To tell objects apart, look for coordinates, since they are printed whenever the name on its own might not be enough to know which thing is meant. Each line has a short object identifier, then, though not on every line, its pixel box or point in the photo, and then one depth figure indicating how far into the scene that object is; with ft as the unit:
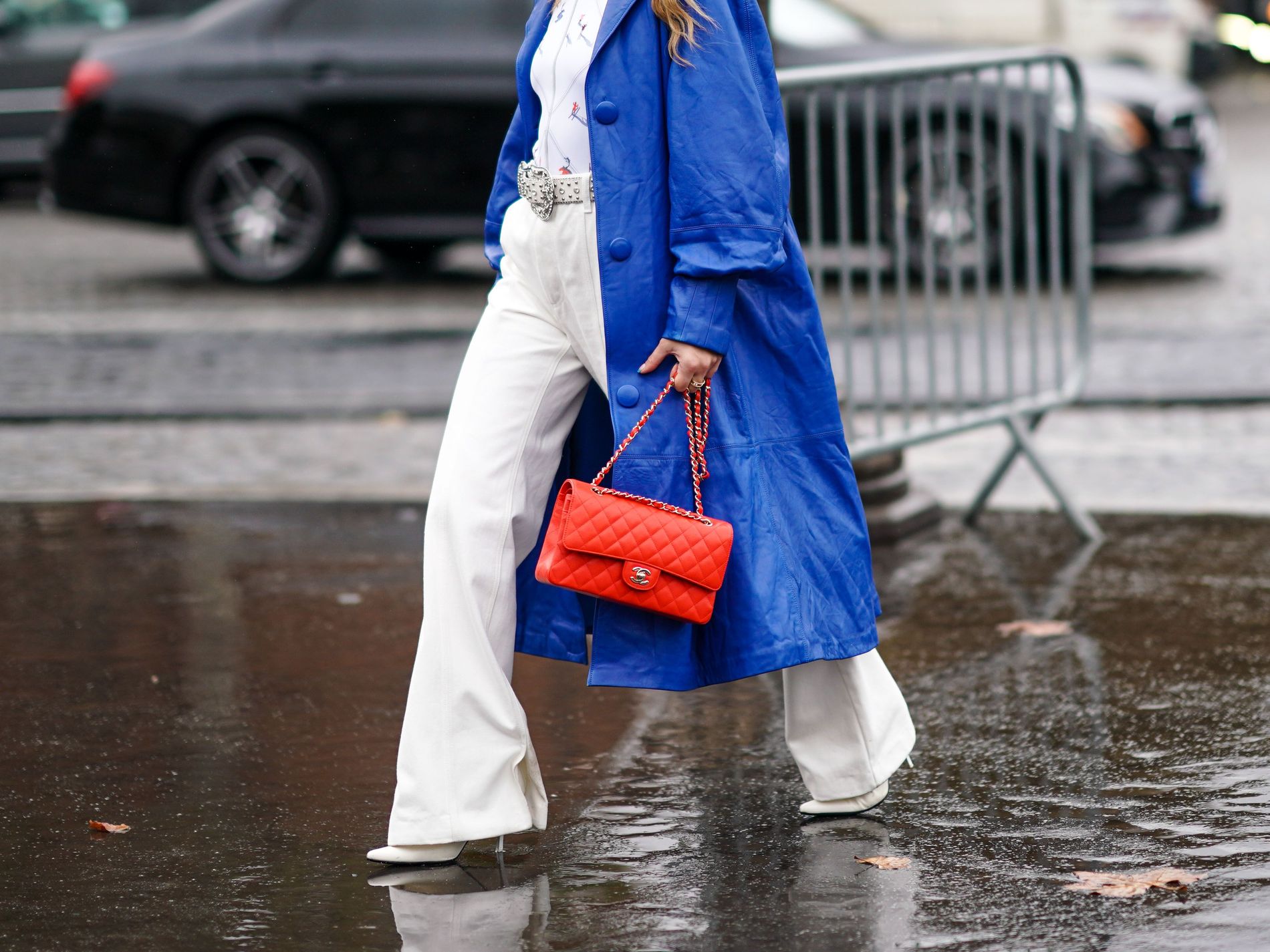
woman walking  22.11
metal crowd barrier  37.50
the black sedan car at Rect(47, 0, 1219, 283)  75.87
